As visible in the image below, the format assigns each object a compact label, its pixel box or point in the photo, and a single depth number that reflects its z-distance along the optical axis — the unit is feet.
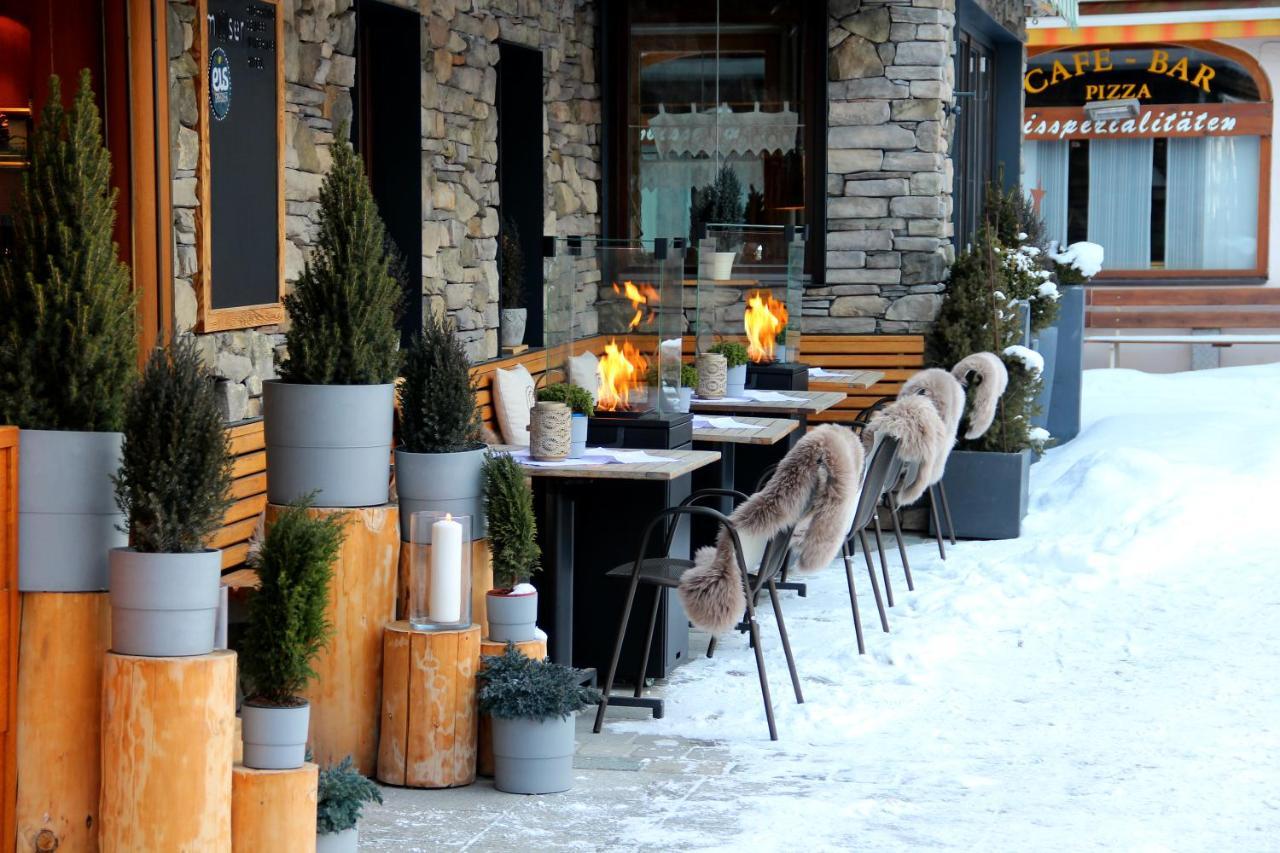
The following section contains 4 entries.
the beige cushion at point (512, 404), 24.57
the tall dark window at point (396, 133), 23.70
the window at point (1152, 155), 62.90
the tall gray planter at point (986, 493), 28.86
